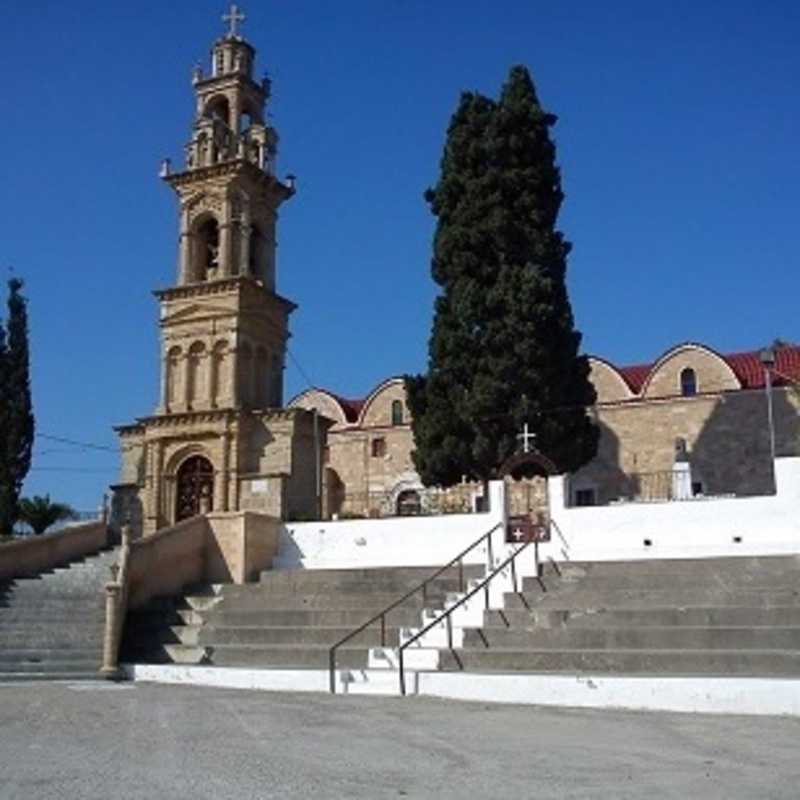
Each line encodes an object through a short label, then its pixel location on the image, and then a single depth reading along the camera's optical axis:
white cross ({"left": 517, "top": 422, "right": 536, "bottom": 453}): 22.08
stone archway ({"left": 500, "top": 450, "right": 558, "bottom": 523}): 20.52
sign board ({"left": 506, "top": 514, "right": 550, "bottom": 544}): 19.44
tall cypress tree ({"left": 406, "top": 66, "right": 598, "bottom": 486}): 23.94
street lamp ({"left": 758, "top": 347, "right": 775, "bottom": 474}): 26.48
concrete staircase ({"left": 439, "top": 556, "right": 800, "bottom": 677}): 13.80
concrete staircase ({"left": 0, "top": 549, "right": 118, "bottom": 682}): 17.16
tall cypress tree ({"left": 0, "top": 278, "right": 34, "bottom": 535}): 27.67
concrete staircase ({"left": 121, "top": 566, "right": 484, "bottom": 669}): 17.20
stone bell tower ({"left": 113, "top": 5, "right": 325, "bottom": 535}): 30.41
